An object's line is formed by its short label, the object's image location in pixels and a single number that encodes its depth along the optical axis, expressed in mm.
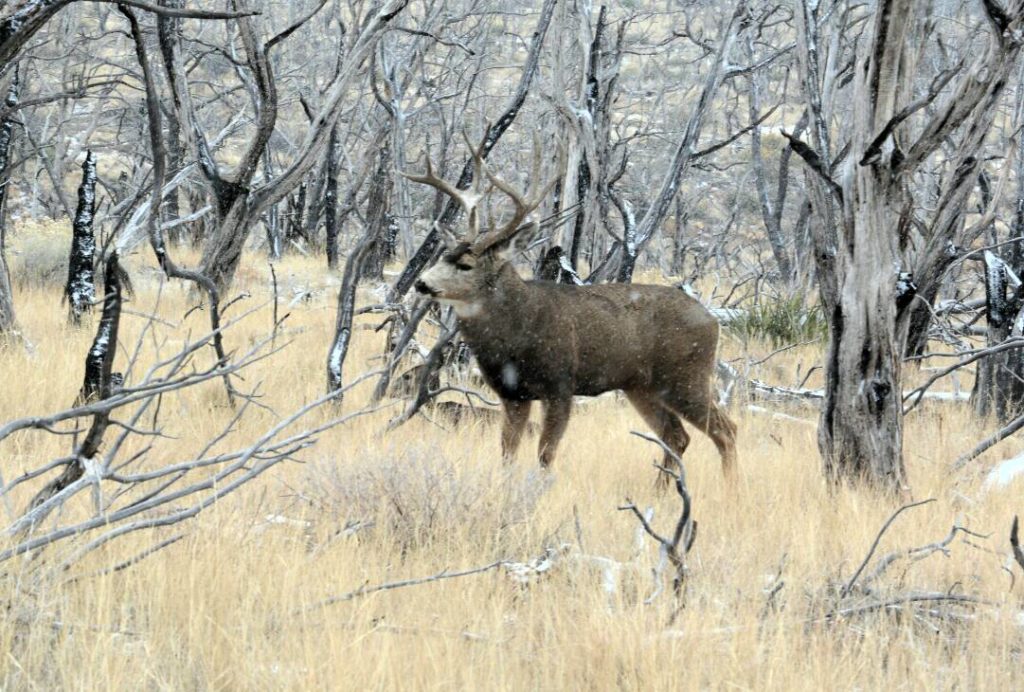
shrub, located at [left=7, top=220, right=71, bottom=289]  28750
